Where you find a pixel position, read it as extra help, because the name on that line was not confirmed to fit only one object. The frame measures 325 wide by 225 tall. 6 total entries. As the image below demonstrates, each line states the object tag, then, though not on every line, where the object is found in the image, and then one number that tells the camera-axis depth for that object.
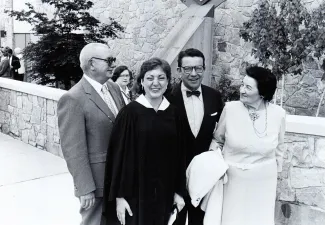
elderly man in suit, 2.76
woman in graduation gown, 2.63
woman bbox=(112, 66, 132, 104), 5.42
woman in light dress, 2.93
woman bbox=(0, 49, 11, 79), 10.84
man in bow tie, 3.05
